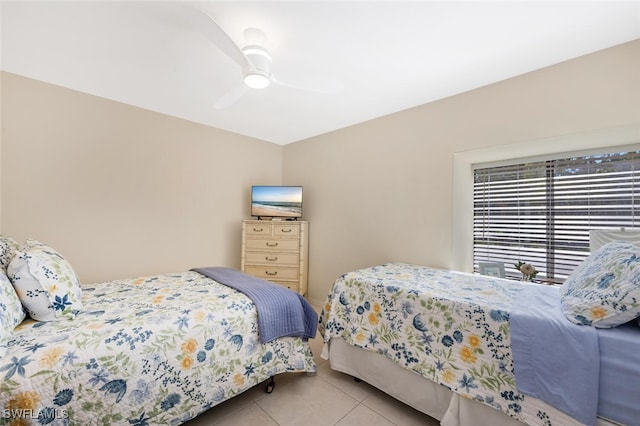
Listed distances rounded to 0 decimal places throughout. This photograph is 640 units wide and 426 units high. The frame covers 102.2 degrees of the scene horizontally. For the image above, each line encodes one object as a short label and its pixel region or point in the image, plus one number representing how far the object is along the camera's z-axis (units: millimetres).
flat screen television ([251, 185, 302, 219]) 3477
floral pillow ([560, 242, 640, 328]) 1060
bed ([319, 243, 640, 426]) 1037
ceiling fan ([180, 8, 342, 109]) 1457
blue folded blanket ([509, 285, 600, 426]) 1045
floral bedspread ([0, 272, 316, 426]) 1000
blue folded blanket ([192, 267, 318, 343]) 1669
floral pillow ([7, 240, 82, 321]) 1252
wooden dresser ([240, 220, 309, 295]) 3330
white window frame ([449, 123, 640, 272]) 1848
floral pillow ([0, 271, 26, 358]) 1040
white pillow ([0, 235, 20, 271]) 1351
